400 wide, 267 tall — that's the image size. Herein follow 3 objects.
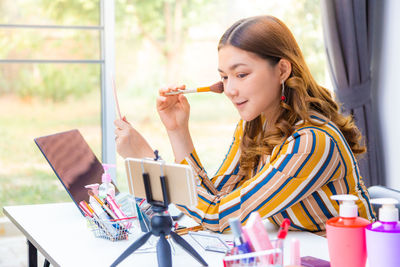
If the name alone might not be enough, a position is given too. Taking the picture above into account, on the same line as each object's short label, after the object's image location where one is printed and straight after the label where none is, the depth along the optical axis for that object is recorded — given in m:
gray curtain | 2.95
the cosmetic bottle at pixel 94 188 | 1.50
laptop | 1.59
